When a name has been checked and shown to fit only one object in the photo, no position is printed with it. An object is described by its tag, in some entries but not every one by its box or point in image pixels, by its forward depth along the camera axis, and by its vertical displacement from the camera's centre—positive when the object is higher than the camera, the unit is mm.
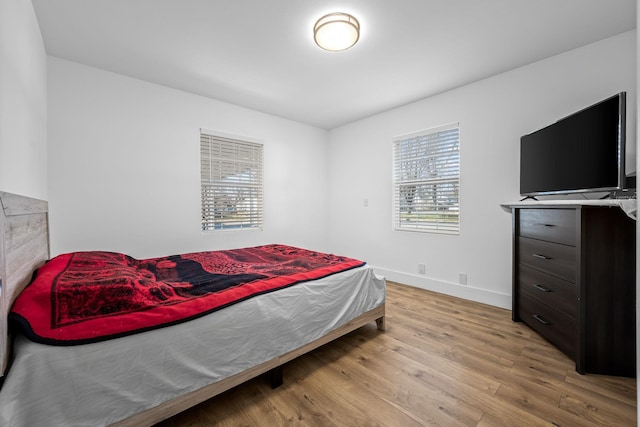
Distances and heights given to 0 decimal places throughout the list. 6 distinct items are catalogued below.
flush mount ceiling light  1945 +1394
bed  942 -670
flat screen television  1708 +435
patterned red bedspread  1056 -467
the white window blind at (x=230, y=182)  3426 +391
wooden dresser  1642 -530
